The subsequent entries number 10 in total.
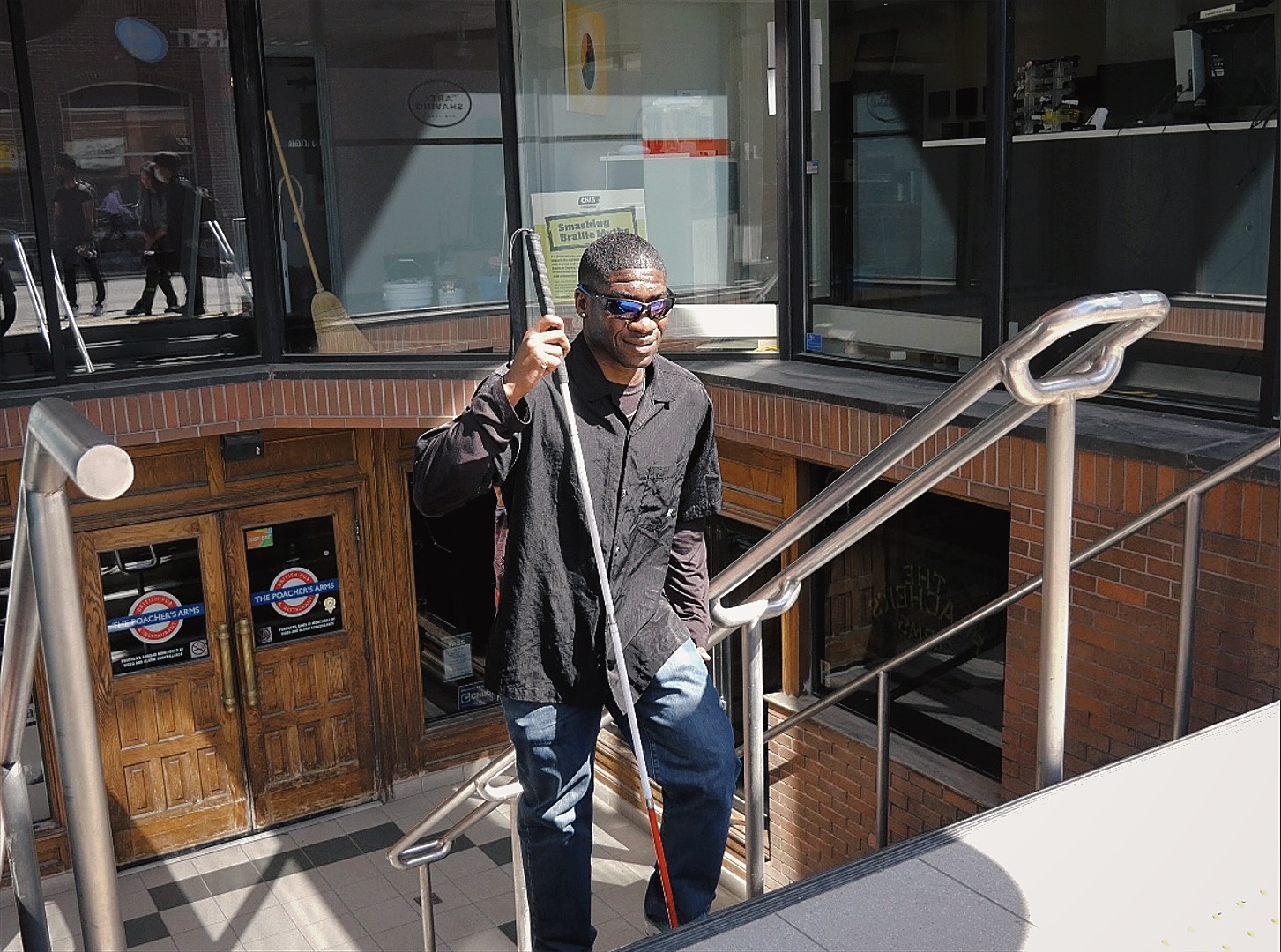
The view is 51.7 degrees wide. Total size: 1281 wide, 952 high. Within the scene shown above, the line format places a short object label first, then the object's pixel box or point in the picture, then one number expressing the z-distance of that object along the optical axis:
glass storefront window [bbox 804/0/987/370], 5.93
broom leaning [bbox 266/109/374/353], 7.91
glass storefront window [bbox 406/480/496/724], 10.14
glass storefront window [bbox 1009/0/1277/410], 4.83
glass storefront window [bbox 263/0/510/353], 7.55
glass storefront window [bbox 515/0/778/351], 7.07
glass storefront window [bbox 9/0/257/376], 7.30
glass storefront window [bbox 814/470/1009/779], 6.00
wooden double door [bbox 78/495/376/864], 9.02
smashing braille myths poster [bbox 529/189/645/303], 7.45
